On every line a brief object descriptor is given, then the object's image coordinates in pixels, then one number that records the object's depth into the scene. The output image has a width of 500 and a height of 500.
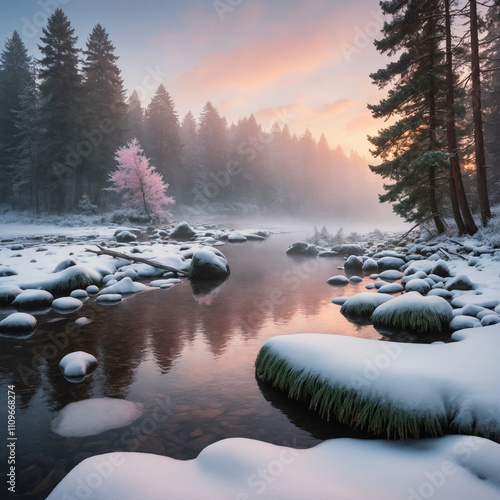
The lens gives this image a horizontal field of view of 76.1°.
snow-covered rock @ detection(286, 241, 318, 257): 16.38
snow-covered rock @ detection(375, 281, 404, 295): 8.15
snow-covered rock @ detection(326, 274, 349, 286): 9.64
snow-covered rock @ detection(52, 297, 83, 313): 6.95
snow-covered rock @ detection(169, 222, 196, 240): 22.09
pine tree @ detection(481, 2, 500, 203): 21.14
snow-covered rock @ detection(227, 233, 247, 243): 21.92
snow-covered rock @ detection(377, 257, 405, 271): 11.50
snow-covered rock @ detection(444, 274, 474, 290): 7.21
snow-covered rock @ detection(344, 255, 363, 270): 12.12
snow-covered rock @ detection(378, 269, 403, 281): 10.00
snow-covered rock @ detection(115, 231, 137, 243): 19.23
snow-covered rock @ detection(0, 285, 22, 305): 7.26
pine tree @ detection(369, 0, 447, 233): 12.54
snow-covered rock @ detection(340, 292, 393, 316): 6.52
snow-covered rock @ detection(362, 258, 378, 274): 11.49
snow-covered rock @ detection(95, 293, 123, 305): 7.57
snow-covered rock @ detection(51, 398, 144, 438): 3.14
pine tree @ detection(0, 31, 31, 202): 36.06
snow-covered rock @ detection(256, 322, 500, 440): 2.68
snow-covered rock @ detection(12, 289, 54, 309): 7.05
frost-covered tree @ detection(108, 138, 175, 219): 30.80
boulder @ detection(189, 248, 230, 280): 10.40
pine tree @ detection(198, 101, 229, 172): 55.16
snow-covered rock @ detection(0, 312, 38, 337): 5.59
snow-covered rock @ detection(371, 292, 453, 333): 5.39
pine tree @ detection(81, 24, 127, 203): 33.78
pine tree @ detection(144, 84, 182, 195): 46.34
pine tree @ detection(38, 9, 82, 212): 30.44
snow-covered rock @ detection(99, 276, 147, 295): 8.23
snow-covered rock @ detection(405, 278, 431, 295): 7.66
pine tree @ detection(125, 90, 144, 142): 48.19
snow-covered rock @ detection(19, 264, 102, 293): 8.02
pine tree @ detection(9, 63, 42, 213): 32.00
